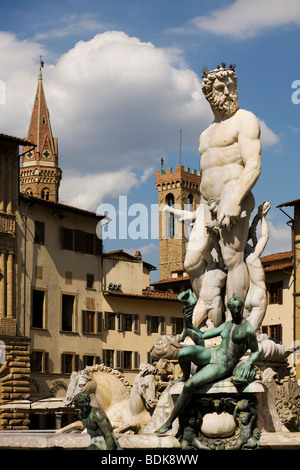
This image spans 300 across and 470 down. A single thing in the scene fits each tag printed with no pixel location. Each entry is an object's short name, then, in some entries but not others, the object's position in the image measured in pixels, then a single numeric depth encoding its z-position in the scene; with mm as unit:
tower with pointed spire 129375
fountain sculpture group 12719
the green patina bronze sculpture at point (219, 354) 9836
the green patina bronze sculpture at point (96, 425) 9352
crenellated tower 138500
